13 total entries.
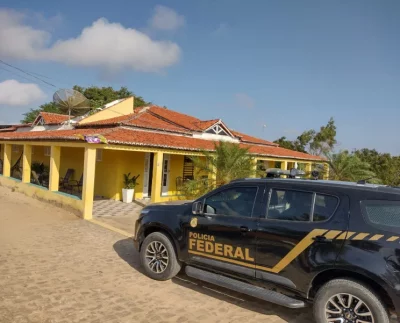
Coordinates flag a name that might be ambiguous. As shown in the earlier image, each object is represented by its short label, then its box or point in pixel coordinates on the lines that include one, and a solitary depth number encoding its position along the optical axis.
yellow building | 11.05
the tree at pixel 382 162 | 20.55
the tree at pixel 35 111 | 41.62
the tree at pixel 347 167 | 14.95
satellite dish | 18.64
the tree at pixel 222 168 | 11.55
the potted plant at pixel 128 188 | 13.59
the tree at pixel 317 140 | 32.56
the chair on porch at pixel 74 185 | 15.08
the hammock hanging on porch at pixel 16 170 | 19.32
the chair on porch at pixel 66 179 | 15.72
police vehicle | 3.34
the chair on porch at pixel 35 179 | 14.61
